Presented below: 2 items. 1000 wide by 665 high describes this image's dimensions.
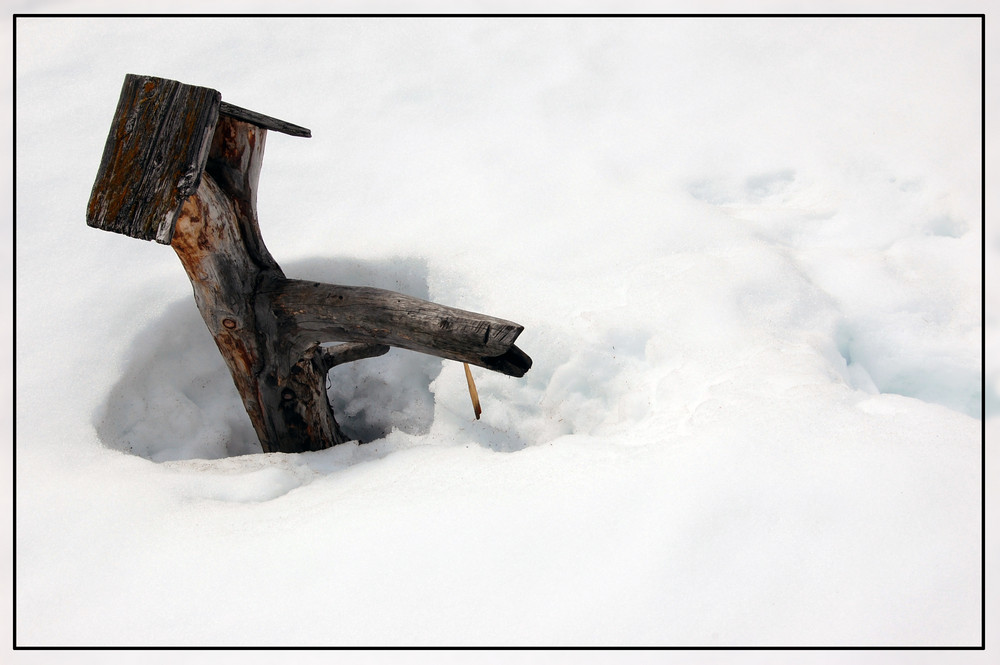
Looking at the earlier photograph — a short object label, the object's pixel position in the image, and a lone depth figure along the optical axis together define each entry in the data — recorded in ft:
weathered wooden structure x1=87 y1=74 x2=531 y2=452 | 6.84
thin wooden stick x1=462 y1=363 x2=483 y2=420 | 9.22
